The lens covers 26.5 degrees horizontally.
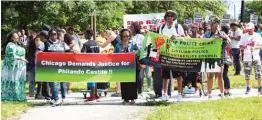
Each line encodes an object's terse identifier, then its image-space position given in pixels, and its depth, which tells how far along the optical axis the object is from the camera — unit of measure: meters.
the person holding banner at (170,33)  11.80
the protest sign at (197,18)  20.95
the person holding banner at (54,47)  11.75
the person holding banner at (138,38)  12.48
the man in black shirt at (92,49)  12.46
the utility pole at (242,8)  30.04
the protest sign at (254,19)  18.46
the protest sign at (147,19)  17.86
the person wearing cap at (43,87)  12.67
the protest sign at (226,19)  15.32
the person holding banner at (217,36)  11.89
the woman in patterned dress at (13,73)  12.27
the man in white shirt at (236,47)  17.78
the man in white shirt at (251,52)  13.38
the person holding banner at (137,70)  11.90
